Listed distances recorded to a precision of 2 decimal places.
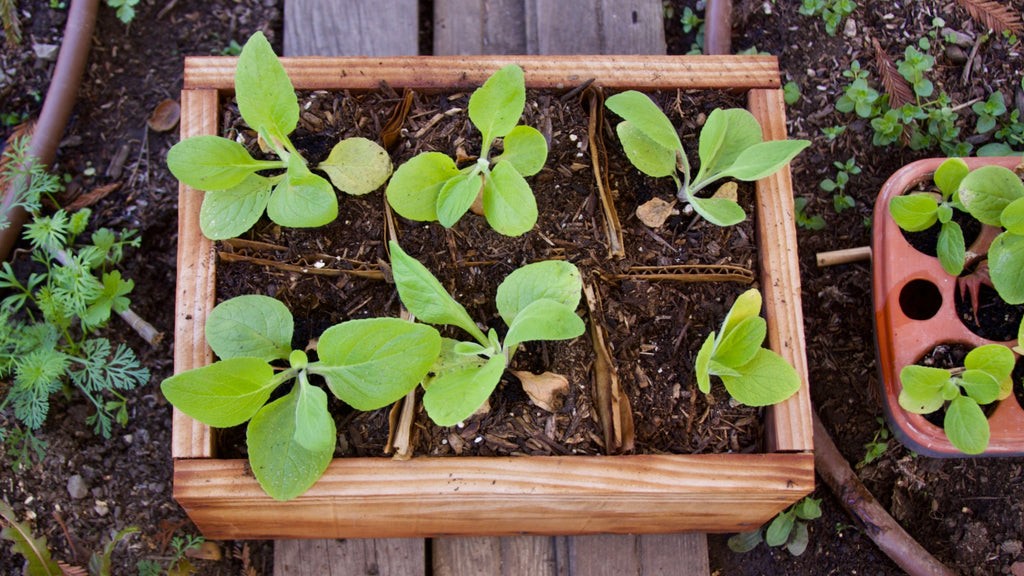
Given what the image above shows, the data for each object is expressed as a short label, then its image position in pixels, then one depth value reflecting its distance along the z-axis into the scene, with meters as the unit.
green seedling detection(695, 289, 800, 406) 0.99
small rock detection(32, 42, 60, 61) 1.17
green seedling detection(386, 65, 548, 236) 0.98
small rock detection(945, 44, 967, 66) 1.16
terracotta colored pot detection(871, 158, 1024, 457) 1.05
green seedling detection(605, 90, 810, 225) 1.00
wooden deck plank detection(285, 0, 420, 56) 1.12
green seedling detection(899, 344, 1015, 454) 1.02
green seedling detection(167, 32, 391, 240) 0.99
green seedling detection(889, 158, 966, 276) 1.04
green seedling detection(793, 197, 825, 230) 1.15
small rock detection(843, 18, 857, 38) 1.17
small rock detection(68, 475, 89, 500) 1.10
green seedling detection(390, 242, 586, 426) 0.95
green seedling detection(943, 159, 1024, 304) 1.02
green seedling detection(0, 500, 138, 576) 1.03
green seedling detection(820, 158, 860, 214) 1.14
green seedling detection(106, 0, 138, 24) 1.16
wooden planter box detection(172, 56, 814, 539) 0.99
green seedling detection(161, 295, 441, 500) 0.95
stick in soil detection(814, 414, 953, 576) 1.09
